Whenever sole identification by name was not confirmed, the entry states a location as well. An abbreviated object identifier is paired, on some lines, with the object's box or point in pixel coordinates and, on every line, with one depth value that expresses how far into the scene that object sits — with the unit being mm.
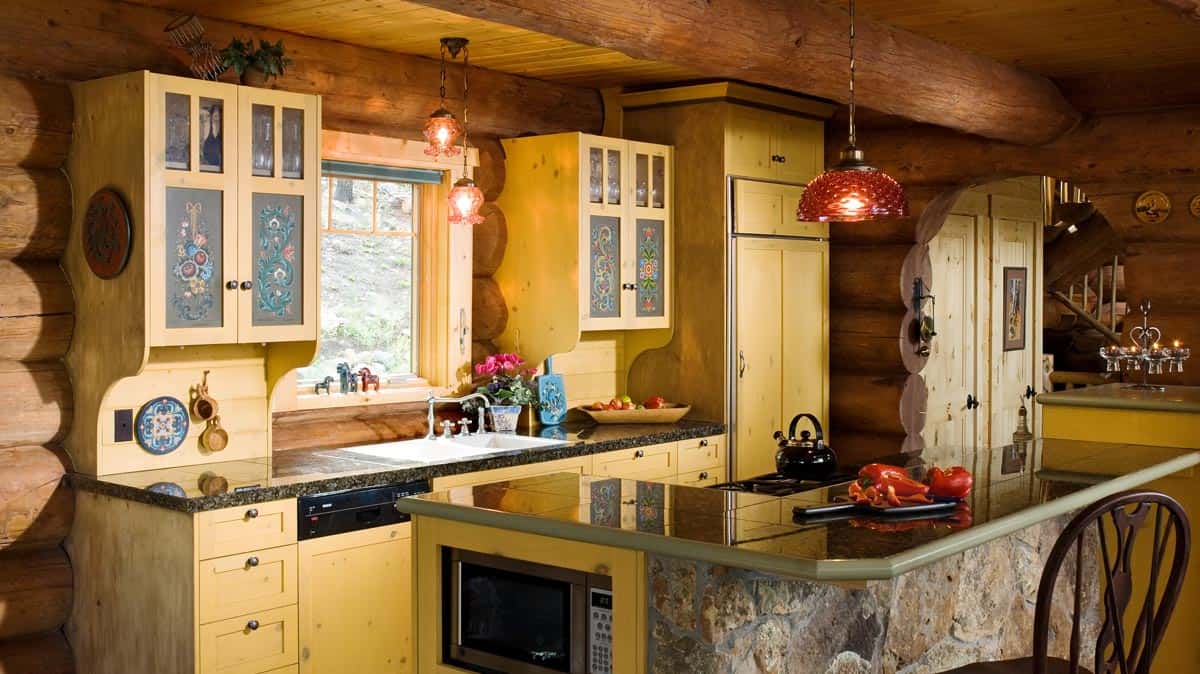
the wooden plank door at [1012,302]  8242
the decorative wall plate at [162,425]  4301
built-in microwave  2875
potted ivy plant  4328
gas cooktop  3981
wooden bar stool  2648
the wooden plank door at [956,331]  7438
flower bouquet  5470
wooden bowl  5859
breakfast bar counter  2672
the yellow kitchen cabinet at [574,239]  5664
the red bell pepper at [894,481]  3064
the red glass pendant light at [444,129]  5070
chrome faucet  5216
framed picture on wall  8406
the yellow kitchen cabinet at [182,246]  4062
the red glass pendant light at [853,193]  3797
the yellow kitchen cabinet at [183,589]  3889
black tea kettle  4164
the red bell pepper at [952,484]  3098
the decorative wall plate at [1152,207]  6184
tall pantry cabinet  6035
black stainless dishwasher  4188
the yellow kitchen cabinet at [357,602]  4234
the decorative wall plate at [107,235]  4086
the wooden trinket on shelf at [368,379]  5184
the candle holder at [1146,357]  5656
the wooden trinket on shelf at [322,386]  5062
